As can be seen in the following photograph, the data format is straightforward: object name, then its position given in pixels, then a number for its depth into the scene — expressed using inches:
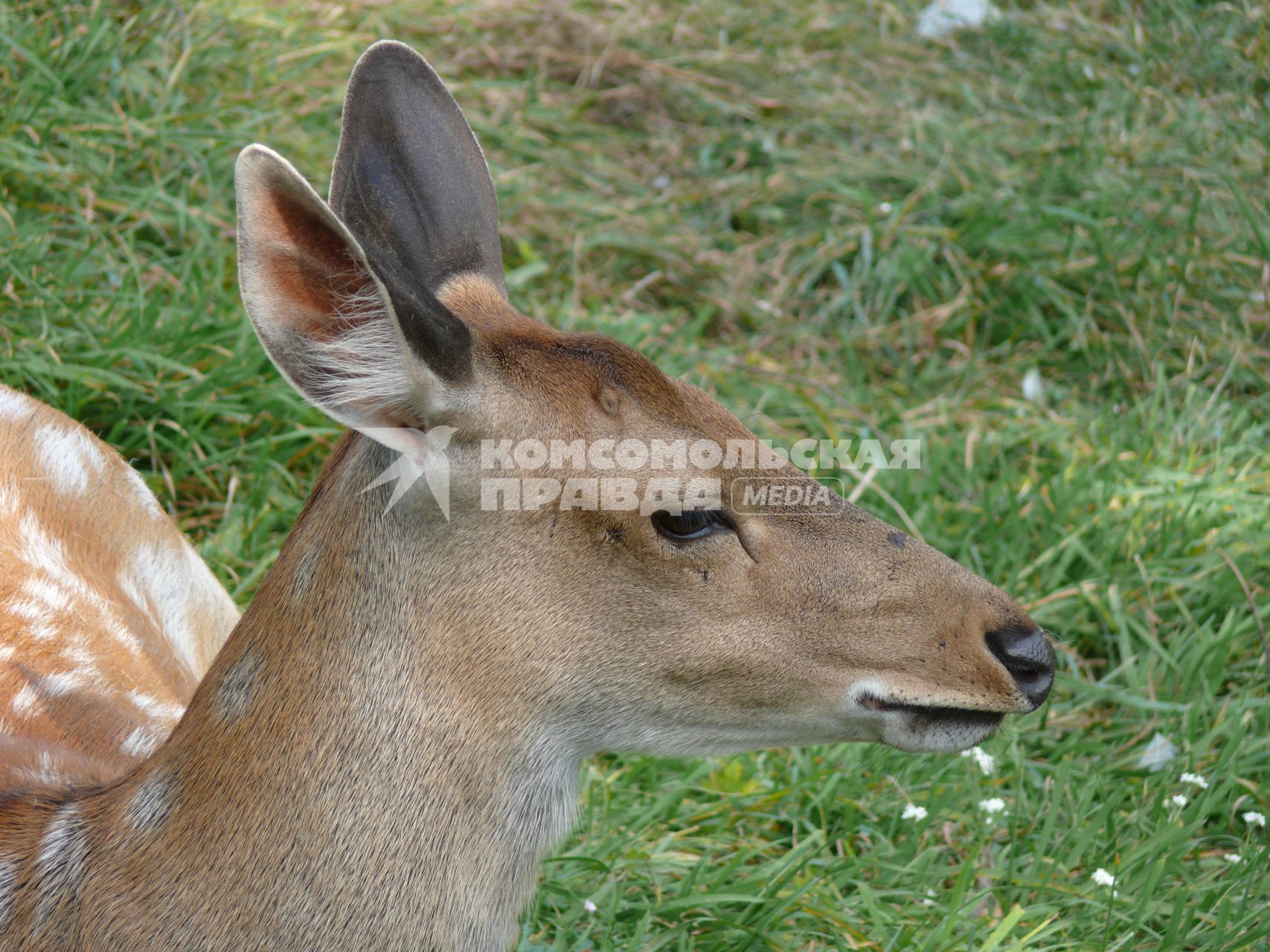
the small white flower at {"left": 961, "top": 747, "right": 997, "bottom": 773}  142.1
